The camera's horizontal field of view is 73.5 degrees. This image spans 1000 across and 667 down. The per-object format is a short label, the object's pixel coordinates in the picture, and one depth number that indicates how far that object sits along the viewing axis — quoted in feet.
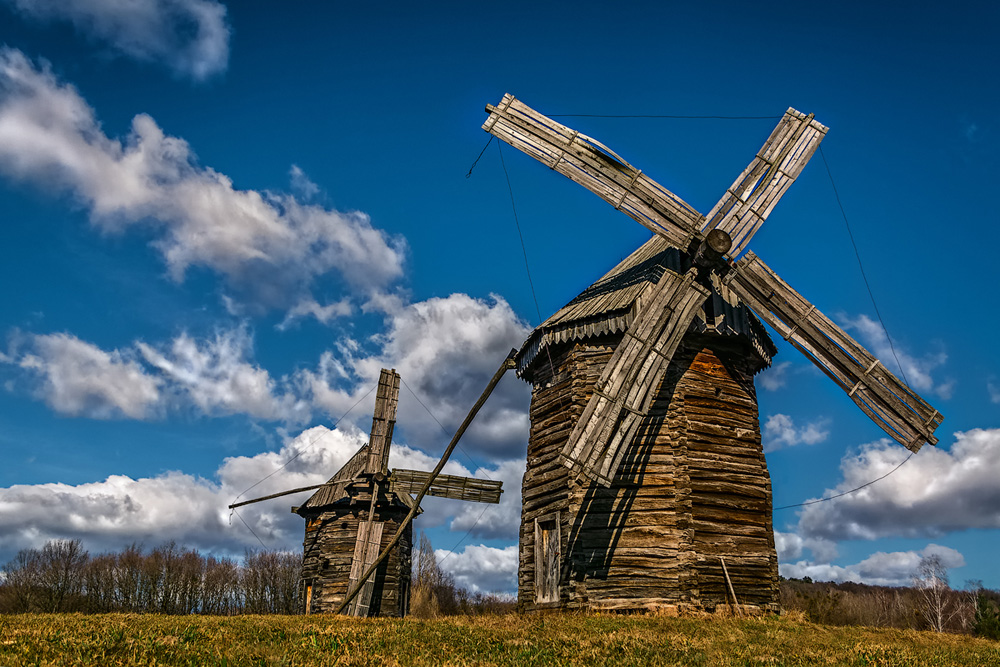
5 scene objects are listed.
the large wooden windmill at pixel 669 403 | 49.73
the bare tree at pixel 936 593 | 161.68
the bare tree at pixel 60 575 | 174.50
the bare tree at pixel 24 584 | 166.71
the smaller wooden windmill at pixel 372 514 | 82.48
